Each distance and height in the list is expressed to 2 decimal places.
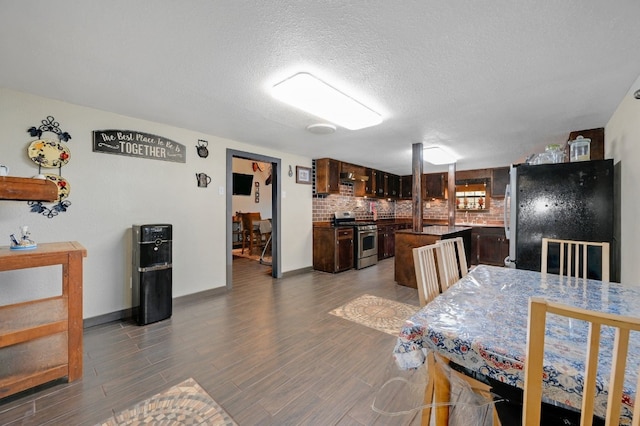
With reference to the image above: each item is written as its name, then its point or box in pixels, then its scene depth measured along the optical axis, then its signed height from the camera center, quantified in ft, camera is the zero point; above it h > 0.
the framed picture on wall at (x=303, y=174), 16.30 +2.33
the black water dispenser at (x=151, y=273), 8.89 -2.26
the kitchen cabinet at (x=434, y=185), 21.89 +2.25
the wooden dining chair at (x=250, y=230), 22.74 -1.84
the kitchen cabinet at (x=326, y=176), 16.89 +2.27
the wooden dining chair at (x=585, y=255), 5.83 -1.11
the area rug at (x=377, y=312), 8.90 -3.94
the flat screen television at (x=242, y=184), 25.04 +2.65
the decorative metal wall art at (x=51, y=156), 7.72 +1.63
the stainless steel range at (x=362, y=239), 17.43 -1.96
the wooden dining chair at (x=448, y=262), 5.95 -1.27
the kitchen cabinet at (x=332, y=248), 16.19 -2.45
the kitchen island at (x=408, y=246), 12.75 -1.87
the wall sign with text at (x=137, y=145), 8.98 +2.45
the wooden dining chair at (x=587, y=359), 1.87 -1.17
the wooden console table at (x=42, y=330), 5.49 -2.69
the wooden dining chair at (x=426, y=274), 5.18 -1.33
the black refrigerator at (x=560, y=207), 8.17 +0.16
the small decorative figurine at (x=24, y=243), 6.10 -0.82
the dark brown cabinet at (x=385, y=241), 20.31 -2.47
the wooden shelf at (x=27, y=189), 5.80 +0.47
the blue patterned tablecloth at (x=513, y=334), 2.52 -1.54
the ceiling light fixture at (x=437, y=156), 14.08 +3.32
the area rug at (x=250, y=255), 20.62 -3.87
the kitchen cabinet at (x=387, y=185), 22.06 +2.35
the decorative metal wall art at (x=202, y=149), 11.55 +2.77
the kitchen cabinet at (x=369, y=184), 20.31 +2.18
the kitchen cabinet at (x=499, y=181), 19.36 +2.34
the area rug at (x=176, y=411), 4.82 -3.98
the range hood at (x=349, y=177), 17.88 +2.38
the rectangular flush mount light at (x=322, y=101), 6.65 +3.24
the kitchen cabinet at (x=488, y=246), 18.04 -2.47
